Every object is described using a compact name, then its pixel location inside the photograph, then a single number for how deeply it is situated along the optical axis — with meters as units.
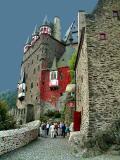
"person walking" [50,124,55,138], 35.80
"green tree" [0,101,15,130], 37.64
